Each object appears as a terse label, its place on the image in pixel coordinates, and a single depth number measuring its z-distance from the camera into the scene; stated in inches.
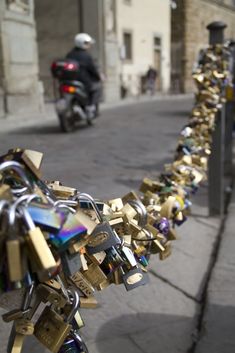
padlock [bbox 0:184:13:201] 37.1
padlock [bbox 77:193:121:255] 48.9
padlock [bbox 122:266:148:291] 54.3
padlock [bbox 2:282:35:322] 46.7
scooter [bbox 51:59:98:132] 314.7
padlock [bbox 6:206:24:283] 34.3
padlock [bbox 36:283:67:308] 47.9
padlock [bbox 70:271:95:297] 49.7
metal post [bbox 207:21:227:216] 141.6
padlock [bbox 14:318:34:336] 47.8
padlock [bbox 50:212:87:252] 38.1
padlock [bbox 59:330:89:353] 50.4
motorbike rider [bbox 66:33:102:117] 327.0
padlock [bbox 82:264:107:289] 51.1
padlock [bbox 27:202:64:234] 36.9
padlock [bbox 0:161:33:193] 38.8
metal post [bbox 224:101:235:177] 202.6
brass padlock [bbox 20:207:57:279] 35.4
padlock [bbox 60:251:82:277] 42.1
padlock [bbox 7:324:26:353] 48.8
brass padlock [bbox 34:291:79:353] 48.3
